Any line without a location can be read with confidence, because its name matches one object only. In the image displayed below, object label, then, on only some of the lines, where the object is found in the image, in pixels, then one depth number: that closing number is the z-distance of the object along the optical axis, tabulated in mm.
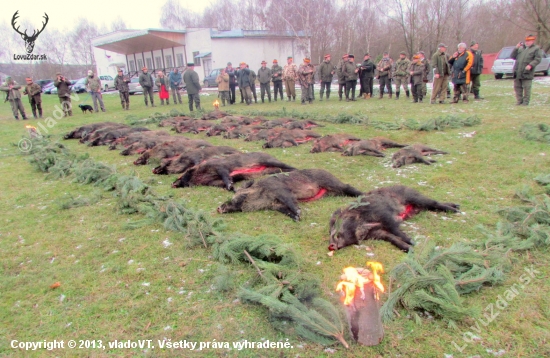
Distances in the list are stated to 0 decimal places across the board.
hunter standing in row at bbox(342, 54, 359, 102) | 14492
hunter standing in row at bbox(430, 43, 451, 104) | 11680
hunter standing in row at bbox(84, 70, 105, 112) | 15430
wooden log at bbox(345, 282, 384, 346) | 2115
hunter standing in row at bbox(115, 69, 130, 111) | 16625
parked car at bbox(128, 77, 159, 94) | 27155
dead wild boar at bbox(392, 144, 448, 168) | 5988
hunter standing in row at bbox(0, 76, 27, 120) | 14523
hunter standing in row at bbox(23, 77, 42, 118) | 14688
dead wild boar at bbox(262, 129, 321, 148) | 8047
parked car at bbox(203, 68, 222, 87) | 28469
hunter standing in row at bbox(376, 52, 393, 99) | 14312
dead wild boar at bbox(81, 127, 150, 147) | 9625
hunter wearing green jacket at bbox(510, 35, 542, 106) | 9828
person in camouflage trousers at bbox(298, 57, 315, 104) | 15320
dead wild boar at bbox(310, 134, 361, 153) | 7413
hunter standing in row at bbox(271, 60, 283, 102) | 16969
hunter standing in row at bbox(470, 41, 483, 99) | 11875
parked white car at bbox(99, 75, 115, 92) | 33388
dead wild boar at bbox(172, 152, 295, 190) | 5703
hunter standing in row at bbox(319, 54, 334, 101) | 15383
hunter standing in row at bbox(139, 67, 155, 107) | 17036
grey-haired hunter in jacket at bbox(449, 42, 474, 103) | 11258
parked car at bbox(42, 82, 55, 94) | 32719
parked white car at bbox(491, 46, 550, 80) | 20734
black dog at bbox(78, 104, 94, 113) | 16206
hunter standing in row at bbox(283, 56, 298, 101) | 16531
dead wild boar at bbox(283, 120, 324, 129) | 9704
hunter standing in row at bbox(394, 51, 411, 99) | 13898
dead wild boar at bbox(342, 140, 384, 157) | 6797
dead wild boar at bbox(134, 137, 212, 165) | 7289
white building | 33031
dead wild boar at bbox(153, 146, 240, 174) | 6496
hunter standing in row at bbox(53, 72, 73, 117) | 14781
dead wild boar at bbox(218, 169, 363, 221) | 4496
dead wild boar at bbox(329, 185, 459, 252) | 3465
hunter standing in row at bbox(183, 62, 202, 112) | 14422
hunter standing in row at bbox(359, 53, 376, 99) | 14898
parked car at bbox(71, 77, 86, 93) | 29109
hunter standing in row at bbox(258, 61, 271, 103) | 16844
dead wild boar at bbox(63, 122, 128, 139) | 10635
